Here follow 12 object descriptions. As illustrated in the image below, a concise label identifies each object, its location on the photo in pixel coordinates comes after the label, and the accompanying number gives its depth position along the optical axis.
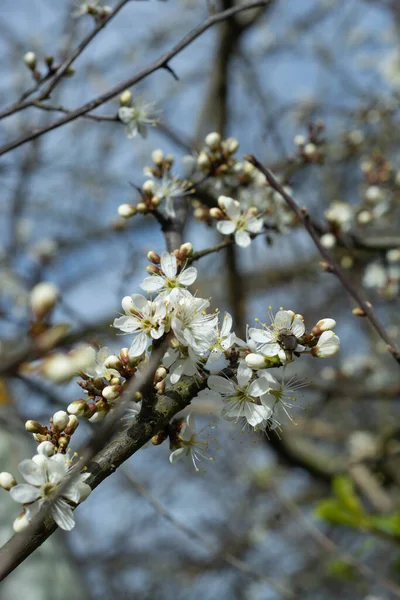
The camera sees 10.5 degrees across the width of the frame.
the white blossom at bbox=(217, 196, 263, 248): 0.65
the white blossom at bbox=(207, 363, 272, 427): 0.59
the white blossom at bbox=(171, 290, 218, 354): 0.58
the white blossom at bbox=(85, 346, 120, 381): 0.59
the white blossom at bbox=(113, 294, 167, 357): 0.59
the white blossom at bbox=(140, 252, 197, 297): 0.60
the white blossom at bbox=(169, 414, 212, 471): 0.60
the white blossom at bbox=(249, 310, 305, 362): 0.59
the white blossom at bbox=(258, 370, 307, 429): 0.59
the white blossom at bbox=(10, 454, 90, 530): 0.57
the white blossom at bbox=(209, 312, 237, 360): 0.59
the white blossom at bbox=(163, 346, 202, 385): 0.59
